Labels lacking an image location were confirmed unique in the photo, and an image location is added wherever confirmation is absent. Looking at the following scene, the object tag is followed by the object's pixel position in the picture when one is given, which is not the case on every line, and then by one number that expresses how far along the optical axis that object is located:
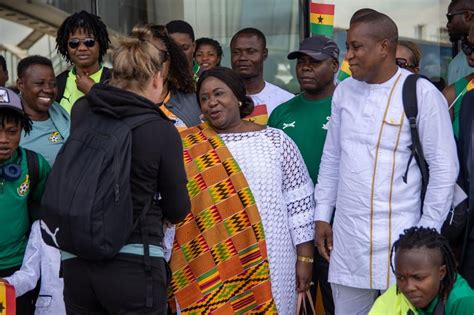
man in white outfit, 4.16
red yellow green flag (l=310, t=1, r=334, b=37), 6.90
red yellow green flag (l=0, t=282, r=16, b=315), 4.23
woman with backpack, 3.44
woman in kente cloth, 4.67
